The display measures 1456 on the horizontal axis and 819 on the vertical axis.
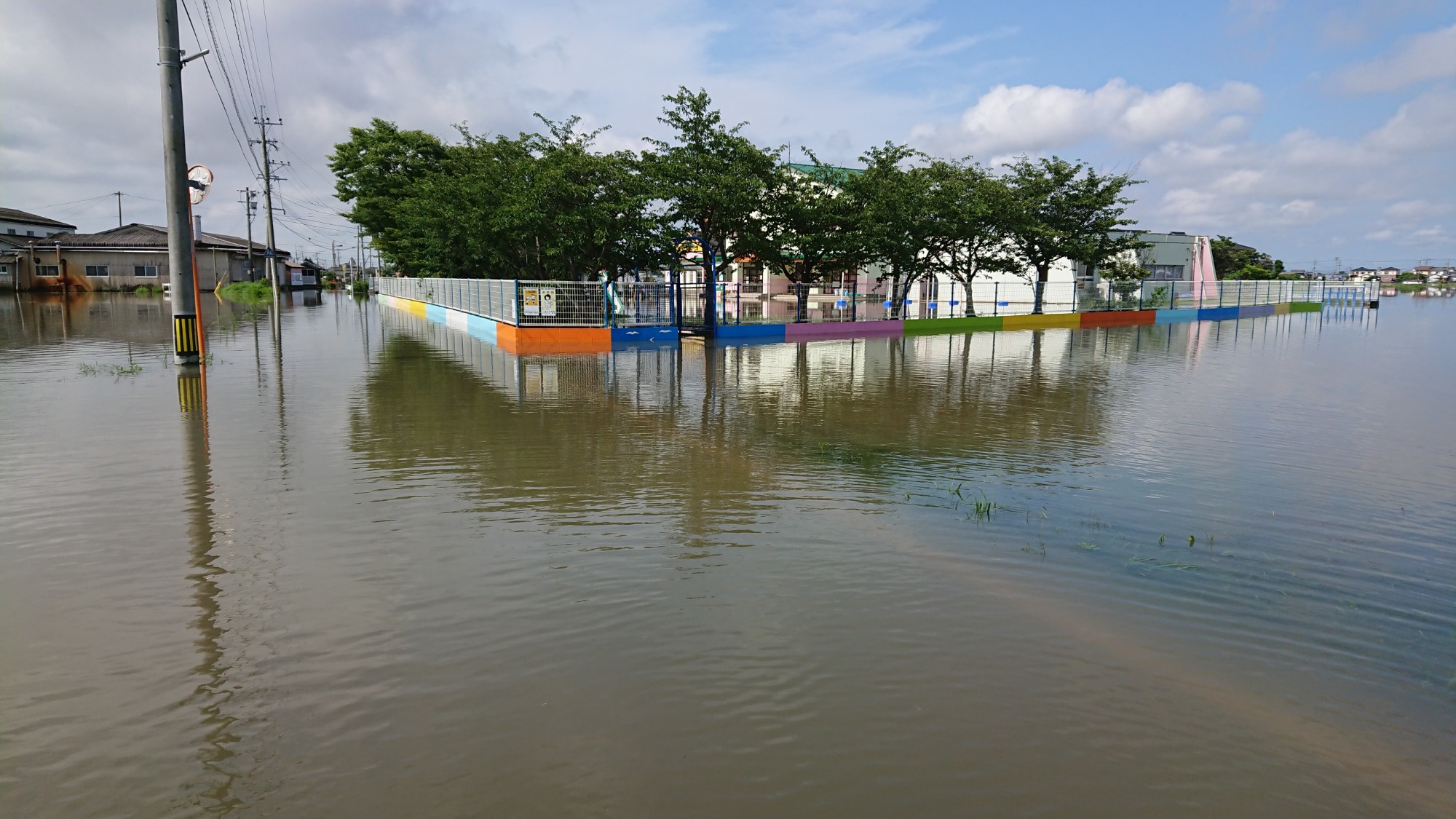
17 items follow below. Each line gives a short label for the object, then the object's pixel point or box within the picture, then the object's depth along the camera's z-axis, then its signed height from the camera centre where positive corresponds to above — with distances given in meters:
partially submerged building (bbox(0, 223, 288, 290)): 61.84 +5.37
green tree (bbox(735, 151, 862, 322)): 26.73 +3.23
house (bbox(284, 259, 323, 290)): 105.75 +7.35
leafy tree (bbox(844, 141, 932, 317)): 29.25 +4.06
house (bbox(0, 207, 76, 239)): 74.81 +9.89
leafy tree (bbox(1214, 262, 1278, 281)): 72.19 +4.37
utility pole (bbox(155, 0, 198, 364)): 16.22 +2.78
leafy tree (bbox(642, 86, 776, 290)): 24.38 +4.53
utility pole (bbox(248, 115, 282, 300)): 56.02 +10.13
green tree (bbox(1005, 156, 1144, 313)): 37.09 +5.10
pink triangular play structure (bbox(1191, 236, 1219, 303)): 57.28 +4.21
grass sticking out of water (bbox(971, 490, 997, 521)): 6.95 -1.54
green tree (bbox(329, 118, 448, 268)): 47.28 +9.34
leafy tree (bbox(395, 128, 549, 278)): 26.28 +4.16
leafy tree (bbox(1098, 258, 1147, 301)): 40.78 +2.65
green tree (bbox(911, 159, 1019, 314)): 32.56 +4.23
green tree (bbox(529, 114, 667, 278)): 24.77 +3.76
